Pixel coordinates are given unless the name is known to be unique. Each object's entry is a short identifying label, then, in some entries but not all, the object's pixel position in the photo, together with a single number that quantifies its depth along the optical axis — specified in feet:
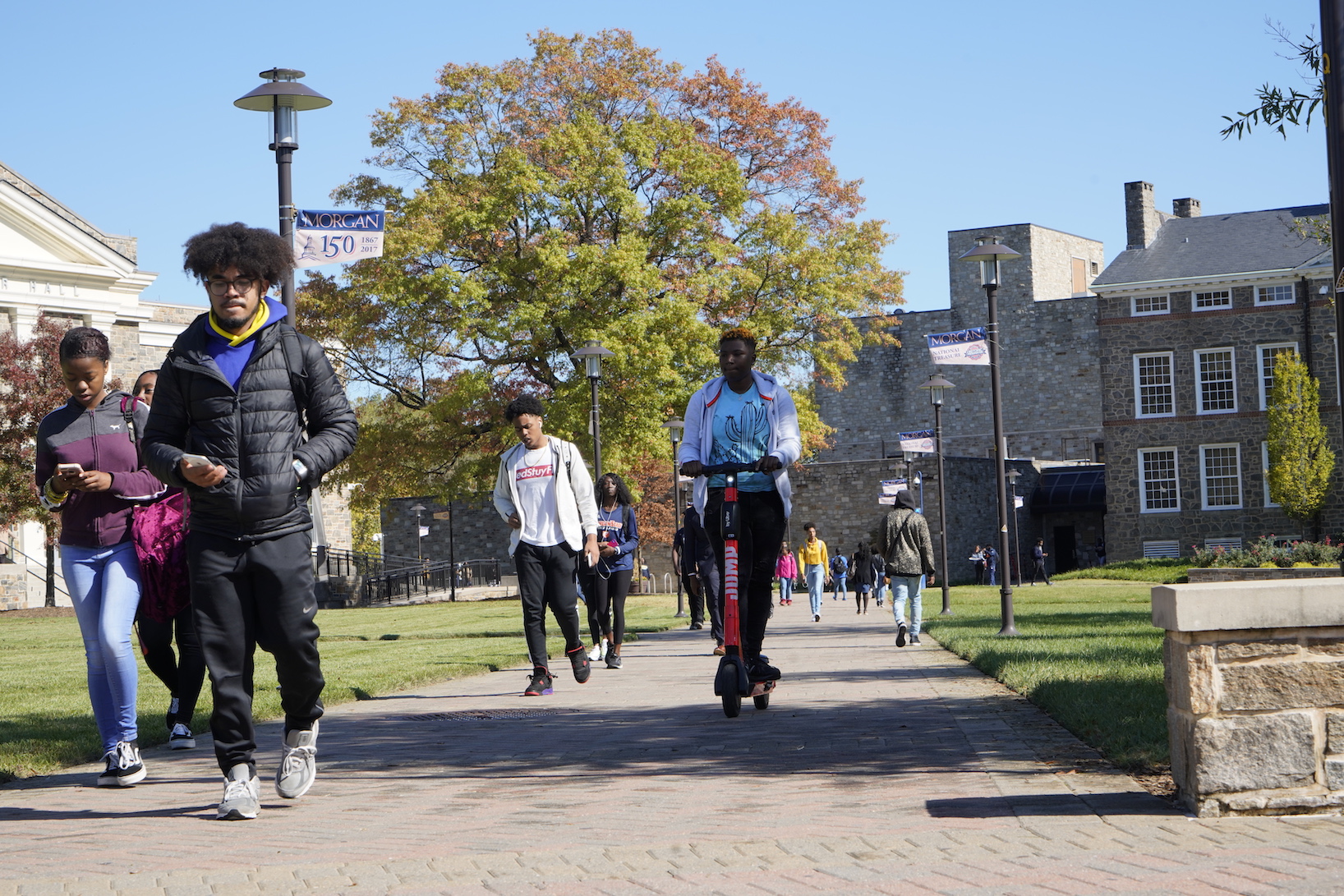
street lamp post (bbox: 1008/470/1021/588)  167.53
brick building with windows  151.12
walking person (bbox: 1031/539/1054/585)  153.07
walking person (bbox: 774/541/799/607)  105.09
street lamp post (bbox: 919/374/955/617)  85.20
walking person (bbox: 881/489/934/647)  47.14
